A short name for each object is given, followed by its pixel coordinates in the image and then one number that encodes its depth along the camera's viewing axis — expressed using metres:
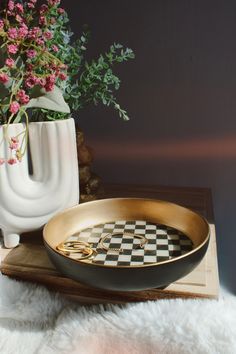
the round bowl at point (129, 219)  0.52
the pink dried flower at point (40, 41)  0.64
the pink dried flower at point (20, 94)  0.61
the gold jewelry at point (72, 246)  0.65
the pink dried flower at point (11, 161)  0.60
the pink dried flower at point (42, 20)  0.65
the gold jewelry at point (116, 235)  0.66
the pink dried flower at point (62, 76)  0.64
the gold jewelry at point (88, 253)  0.63
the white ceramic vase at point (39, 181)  0.69
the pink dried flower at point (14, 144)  0.59
